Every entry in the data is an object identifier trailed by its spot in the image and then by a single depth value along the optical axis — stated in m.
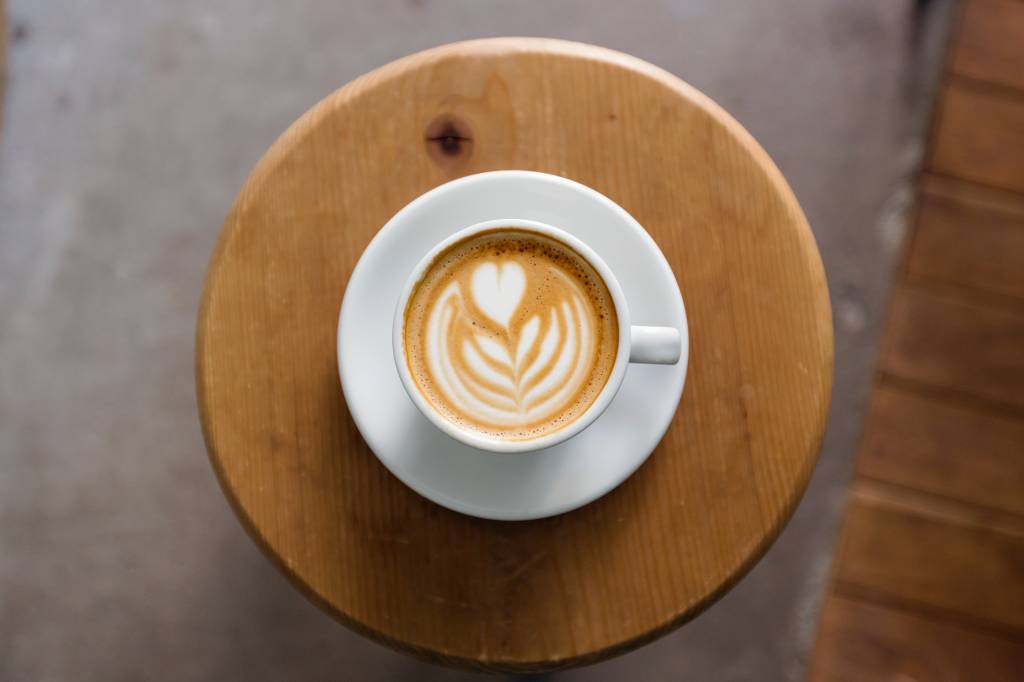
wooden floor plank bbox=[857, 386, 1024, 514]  1.37
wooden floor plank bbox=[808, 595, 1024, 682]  1.34
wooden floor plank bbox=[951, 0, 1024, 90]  1.44
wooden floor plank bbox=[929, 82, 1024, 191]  1.42
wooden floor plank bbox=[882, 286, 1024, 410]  1.39
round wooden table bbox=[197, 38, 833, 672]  0.82
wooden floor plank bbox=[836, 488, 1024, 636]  1.35
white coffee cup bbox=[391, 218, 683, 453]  0.69
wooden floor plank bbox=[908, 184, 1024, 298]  1.40
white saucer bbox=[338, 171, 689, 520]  0.76
